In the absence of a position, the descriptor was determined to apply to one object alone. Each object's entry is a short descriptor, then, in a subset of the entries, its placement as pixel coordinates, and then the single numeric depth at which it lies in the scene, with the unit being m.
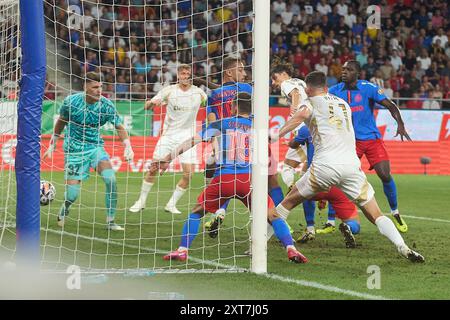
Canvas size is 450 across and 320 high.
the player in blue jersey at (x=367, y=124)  22.61
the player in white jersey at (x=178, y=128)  25.12
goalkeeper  21.06
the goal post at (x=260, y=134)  14.86
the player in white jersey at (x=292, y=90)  19.72
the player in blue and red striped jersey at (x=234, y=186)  16.14
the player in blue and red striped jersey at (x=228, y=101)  17.91
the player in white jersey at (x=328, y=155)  16.75
